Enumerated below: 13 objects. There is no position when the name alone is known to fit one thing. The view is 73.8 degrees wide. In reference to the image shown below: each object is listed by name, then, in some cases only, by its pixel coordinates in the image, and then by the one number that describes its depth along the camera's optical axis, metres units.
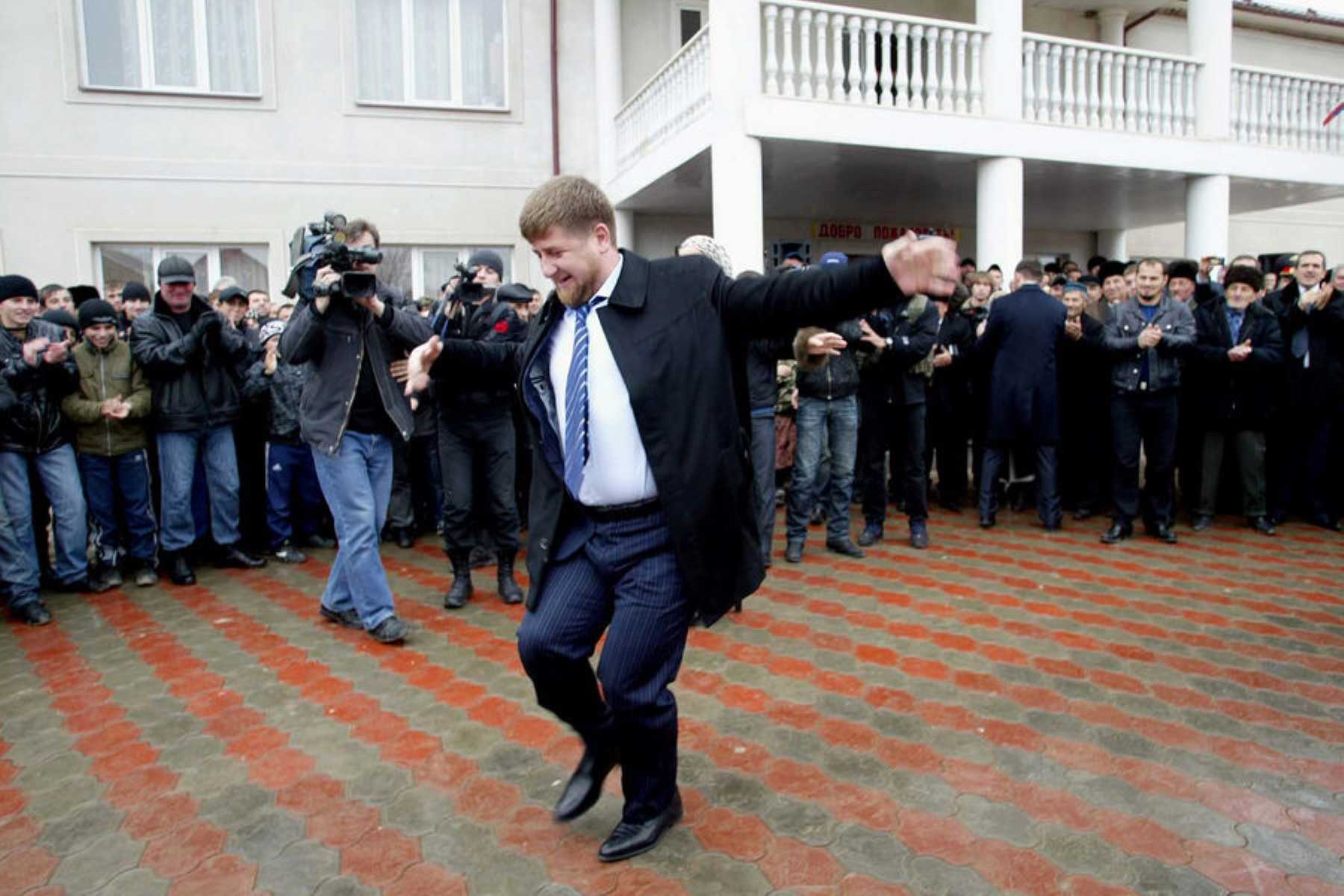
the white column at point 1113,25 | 16.02
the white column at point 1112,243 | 18.69
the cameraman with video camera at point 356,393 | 4.73
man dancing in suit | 2.62
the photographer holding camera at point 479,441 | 5.50
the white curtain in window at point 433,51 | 13.27
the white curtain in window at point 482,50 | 13.55
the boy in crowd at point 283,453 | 6.97
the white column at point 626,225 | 14.61
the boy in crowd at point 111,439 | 6.18
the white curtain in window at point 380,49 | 12.98
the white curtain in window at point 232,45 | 12.38
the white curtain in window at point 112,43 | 11.88
